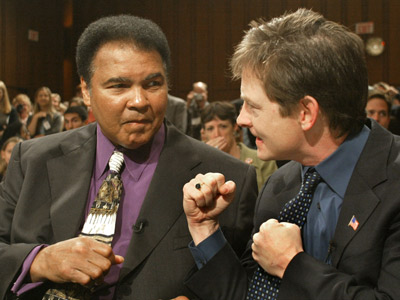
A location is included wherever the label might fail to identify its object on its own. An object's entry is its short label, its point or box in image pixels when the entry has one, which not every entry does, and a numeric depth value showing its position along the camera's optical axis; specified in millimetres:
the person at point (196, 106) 7229
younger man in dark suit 1368
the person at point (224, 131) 4137
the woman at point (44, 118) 7235
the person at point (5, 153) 4633
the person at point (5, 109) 6871
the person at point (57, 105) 9133
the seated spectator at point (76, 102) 7043
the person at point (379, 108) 4727
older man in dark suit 1708
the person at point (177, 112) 6051
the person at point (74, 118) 6172
